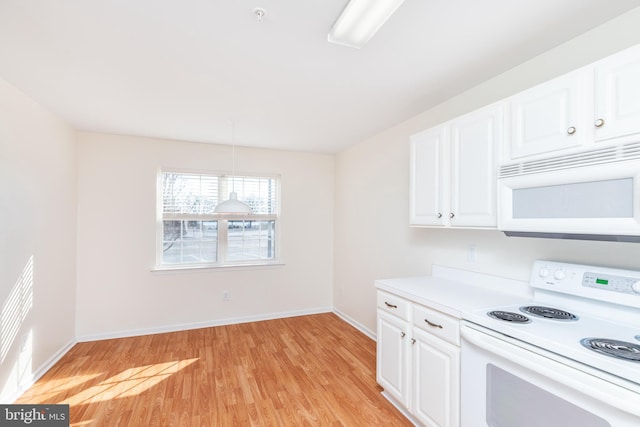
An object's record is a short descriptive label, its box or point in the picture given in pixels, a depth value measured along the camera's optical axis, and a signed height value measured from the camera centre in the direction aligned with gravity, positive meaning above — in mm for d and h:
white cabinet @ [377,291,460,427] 1797 -970
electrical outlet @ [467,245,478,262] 2391 -288
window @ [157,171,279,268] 4008 -106
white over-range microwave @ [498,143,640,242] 1285 +112
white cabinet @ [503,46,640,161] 1277 +520
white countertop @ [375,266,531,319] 1874 -532
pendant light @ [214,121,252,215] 3100 +79
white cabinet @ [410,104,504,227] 1889 +326
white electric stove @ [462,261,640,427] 1107 -569
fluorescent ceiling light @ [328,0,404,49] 1385 +975
